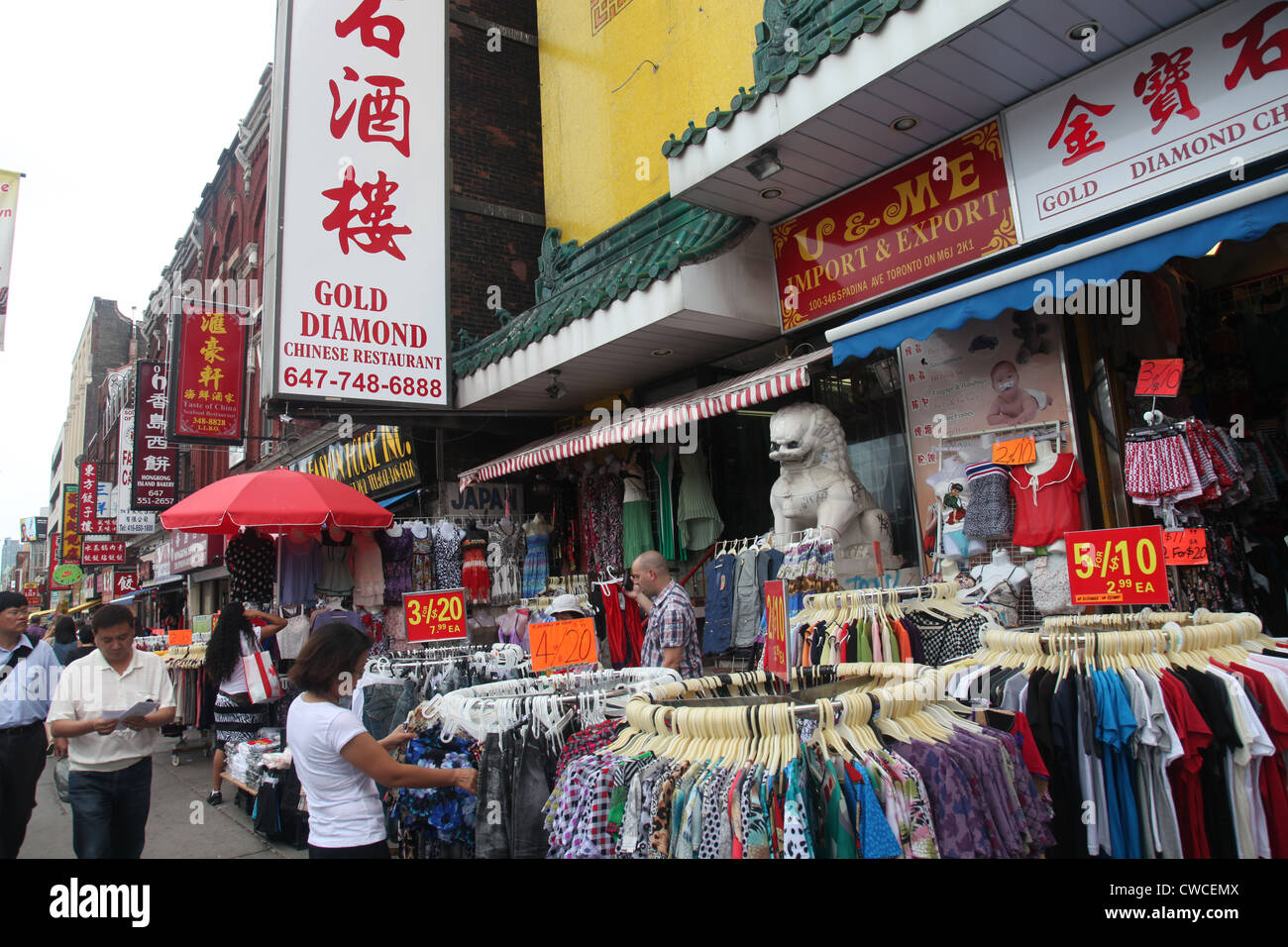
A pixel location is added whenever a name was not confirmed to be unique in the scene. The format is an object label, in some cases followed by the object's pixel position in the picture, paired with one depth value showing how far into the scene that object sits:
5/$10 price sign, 3.70
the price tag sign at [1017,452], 5.80
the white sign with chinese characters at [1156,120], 4.62
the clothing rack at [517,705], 3.52
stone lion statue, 6.45
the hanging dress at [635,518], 8.90
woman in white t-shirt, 3.24
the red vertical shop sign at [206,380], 14.02
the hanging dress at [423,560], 9.73
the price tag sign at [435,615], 5.85
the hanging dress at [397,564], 9.81
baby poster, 5.88
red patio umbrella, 7.95
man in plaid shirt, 5.34
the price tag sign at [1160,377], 4.82
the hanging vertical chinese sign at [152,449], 19.58
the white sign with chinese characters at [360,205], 8.73
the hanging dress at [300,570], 9.59
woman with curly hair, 7.89
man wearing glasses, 5.17
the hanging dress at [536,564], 9.94
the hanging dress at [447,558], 9.68
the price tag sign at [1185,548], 4.37
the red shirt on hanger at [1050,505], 5.54
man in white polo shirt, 4.63
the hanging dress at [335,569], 9.84
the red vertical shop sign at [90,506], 27.39
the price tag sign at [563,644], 4.44
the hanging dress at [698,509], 8.44
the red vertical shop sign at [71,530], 30.75
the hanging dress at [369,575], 9.80
